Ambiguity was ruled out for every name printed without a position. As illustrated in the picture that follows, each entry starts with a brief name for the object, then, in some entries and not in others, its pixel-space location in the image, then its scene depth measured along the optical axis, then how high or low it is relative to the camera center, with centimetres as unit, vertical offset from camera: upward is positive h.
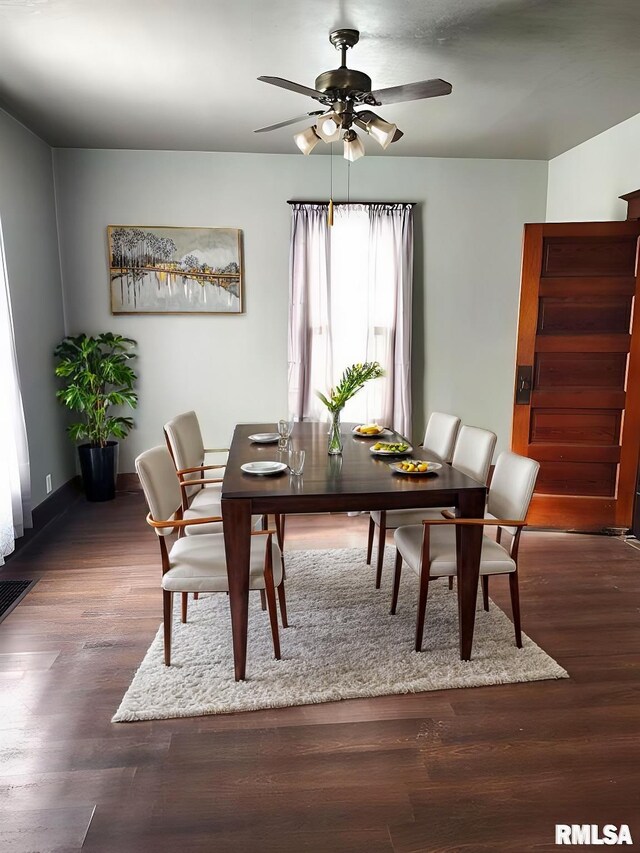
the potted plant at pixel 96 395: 455 -53
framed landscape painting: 489 +51
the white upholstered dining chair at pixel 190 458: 331 -77
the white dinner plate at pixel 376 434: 355 -64
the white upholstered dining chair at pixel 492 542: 249 -96
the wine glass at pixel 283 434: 315 -57
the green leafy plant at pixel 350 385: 287 -28
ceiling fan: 260 +105
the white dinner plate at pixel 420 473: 260 -63
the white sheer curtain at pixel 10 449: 351 -75
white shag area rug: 227 -142
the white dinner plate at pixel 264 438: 334 -63
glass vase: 301 -58
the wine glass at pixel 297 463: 255 -59
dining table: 229 -69
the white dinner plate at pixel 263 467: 263 -63
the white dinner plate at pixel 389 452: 300 -63
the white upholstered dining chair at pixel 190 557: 236 -96
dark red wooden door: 400 -29
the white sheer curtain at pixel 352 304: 495 +22
